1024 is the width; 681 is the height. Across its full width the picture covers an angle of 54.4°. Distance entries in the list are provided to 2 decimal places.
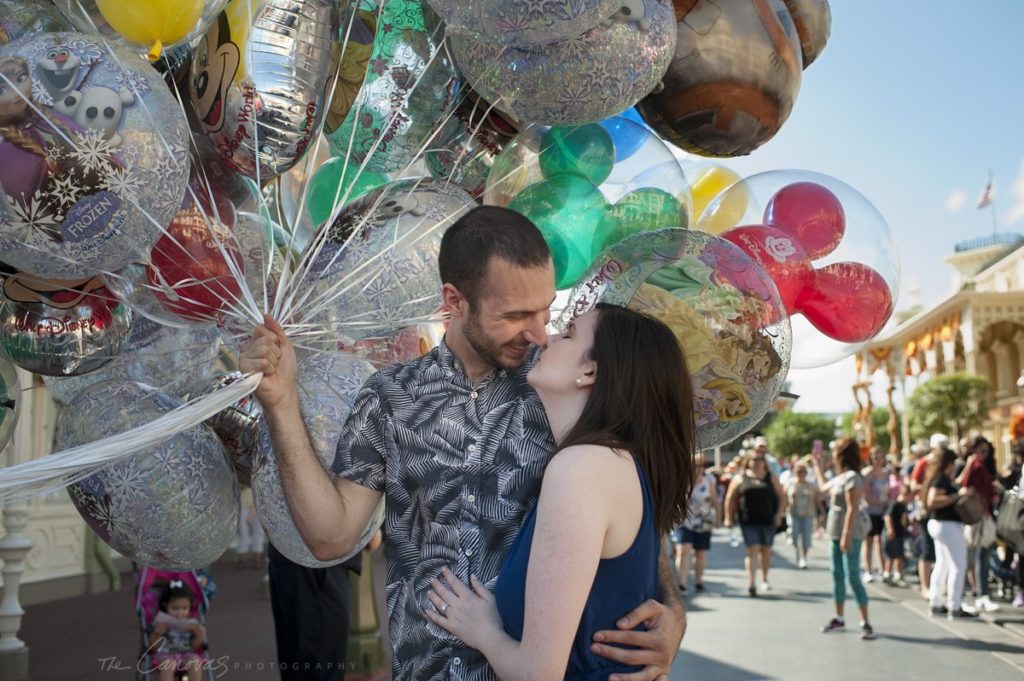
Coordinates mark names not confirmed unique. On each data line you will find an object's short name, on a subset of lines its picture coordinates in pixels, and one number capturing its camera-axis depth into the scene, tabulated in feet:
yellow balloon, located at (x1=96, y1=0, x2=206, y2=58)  8.85
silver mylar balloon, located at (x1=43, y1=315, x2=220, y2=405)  11.44
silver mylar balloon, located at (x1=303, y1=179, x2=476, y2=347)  10.15
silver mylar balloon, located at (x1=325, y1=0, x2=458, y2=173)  10.93
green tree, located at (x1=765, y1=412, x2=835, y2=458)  197.16
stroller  17.49
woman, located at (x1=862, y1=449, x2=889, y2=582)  43.62
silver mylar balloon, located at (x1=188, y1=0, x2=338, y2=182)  9.46
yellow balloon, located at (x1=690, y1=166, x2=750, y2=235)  12.89
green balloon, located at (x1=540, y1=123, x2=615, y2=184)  12.03
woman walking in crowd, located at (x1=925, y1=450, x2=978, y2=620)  32.65
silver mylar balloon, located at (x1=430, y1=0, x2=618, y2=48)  9.08
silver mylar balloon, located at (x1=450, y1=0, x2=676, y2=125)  10.02
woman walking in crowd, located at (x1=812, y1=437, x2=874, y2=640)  30.58
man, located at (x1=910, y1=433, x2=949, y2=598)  34.78
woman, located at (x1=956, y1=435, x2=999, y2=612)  33.30
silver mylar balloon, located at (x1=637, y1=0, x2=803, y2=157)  11.45
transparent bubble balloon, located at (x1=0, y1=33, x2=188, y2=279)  7.91
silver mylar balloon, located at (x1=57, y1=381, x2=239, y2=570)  9.27
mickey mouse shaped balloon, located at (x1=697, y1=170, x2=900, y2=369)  12.27
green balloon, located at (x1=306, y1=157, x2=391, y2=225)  12.32
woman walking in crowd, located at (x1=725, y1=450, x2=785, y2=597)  40.73
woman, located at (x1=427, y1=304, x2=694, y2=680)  6.21
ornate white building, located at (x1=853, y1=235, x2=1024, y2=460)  151.43
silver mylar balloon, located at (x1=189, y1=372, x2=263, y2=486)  10.52
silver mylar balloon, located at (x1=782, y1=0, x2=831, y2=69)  12.49
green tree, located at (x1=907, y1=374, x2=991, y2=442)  132.87
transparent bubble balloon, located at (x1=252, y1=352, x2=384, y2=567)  9.32
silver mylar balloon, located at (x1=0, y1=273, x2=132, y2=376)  10.35
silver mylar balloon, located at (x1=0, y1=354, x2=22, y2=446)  10.81
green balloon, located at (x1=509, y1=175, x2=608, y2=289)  11.74
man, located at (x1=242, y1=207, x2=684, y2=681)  7.21
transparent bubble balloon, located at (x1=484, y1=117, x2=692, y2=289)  11.82
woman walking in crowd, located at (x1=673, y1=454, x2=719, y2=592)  40.91
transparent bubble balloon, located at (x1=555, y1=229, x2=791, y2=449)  9.83
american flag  158.30
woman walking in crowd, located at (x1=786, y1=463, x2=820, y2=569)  49.32
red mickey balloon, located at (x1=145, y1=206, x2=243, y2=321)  9.73
